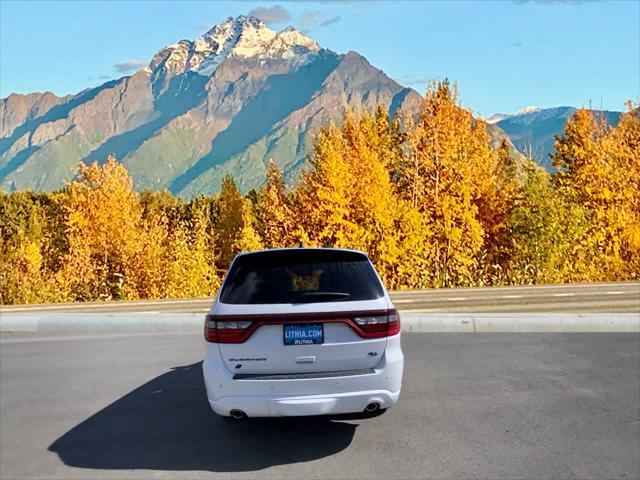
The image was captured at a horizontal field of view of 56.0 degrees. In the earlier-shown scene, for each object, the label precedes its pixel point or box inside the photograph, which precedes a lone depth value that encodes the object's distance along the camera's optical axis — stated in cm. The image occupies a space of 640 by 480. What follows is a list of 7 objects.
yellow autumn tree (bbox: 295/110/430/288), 3080
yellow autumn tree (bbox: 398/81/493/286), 3180
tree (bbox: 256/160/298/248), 3362
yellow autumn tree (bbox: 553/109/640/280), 2920
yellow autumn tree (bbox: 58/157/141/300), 3197
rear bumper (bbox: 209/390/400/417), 478
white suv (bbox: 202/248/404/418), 482
